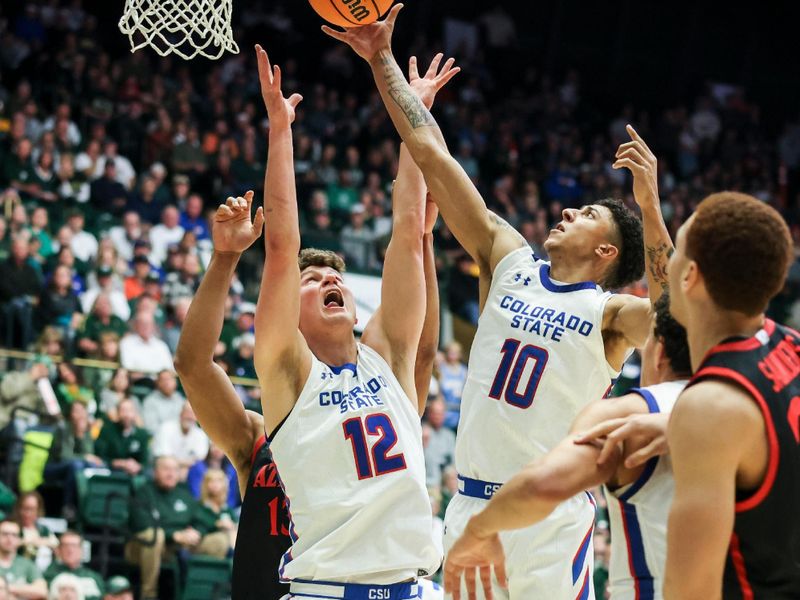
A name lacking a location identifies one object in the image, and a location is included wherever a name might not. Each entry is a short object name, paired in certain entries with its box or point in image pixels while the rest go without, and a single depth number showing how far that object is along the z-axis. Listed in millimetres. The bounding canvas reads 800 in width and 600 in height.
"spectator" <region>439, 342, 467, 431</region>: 14617
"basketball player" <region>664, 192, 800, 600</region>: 3082
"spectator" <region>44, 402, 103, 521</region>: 11258
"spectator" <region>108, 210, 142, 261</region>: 14539
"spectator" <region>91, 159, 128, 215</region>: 15344
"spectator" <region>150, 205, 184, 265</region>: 14883
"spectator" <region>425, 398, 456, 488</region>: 13203
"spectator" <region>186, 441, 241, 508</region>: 11805
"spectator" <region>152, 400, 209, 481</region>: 12000
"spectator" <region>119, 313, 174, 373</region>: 12852
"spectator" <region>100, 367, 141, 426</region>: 12023
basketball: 5742
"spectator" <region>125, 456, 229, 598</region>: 10953
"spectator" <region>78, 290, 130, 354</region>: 12734
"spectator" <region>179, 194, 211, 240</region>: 15391
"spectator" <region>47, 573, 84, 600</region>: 9898
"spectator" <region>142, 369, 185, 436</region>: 12195
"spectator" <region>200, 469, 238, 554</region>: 11250
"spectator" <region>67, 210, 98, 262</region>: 14053
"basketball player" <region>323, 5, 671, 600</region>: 5207
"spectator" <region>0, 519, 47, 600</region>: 9820
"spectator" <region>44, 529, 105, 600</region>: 10133
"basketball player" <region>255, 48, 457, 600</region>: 4754
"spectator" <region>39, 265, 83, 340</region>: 13062
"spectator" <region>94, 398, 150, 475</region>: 11695
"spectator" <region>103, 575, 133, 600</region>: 10180
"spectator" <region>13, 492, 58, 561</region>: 10211
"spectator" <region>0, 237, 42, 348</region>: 12922
